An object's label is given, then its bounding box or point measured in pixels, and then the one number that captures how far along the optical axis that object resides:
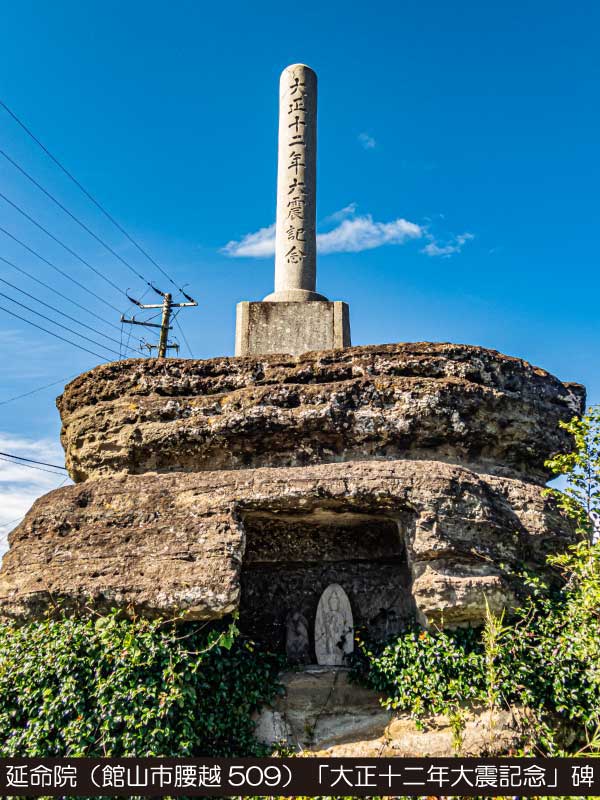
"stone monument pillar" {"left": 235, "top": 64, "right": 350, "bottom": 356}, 9.91
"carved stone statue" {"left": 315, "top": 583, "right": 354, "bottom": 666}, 7.83
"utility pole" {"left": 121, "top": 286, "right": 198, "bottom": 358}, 23.67
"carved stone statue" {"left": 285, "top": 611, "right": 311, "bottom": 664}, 8.05
